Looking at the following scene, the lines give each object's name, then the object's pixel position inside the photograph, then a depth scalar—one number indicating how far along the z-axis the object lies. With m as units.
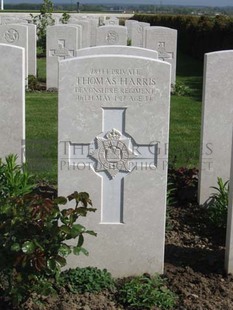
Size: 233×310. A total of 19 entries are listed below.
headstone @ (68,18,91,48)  19.89
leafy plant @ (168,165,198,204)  5.86
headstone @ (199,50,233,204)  5.52
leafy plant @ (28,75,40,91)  12.95
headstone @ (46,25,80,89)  12.81
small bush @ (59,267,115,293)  4.02
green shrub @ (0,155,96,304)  3.35
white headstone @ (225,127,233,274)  4.21
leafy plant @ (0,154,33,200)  4.56
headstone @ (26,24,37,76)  14.27
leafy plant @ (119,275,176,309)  3.85
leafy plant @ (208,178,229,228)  5.17
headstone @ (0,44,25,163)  5.46
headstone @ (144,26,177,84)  13.03
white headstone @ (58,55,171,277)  4.02
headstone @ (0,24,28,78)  13.08
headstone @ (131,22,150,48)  17.13
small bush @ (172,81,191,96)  12.69
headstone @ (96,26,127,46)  14.69
